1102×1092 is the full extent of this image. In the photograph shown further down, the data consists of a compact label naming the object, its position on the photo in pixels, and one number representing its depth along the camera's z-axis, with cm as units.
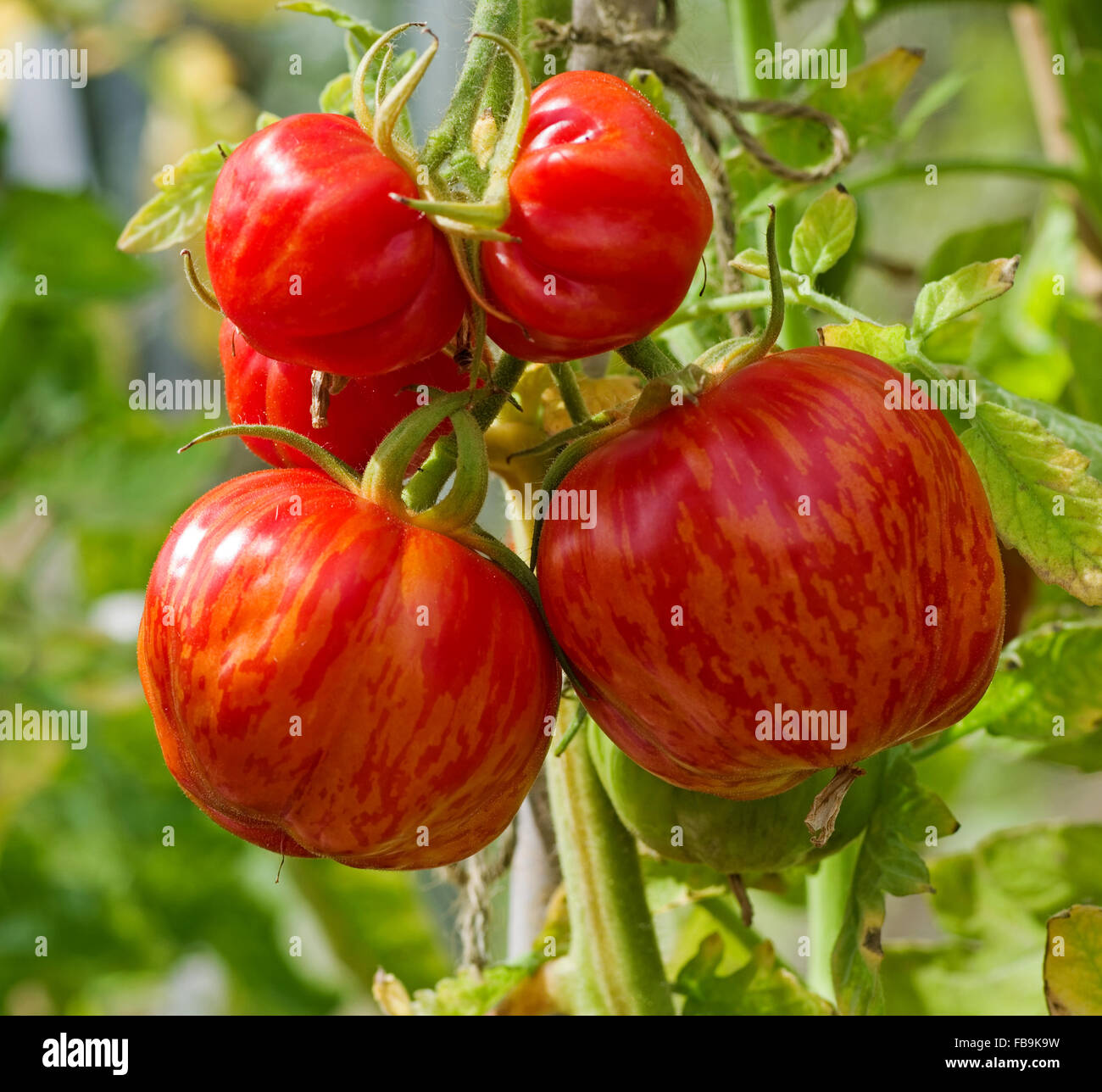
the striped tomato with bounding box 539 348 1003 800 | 60
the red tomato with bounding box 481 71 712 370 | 59
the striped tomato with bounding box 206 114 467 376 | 60
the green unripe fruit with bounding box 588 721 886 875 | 68
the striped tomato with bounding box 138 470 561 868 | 60
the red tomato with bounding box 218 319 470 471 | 64
